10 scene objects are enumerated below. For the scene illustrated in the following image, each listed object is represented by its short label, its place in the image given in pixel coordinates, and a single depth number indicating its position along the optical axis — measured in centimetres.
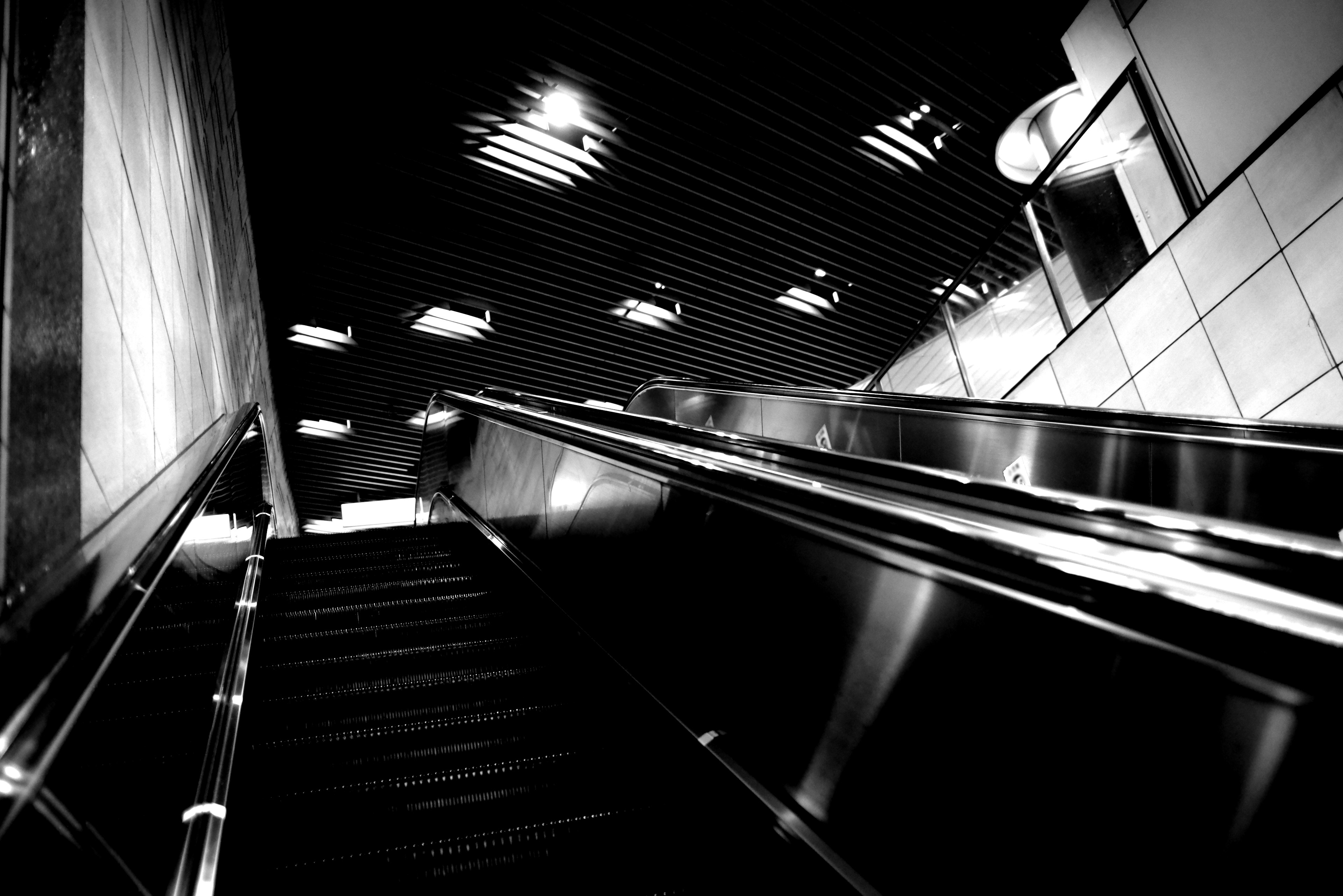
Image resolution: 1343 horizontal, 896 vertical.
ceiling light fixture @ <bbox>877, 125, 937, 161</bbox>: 760
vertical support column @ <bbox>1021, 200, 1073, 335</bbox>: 606
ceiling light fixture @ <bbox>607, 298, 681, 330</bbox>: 1001
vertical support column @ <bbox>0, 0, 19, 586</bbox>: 162
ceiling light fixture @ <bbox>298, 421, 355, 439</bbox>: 1214
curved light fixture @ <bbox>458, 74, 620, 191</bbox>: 691
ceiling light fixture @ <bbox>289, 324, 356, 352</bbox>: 957
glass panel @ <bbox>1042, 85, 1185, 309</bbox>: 555
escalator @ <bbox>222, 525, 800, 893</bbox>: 153
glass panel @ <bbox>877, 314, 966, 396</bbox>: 753
